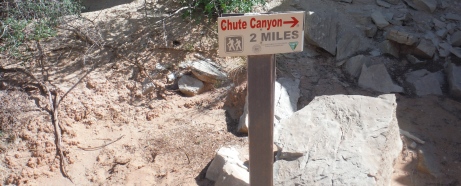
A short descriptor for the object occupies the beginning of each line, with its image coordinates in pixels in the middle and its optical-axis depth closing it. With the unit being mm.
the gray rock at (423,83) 6211
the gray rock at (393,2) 7416
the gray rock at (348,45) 6555
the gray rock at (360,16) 7032
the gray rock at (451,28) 7109
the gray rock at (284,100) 5301
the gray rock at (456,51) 6777
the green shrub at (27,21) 5488
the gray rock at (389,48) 6738
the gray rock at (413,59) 6684
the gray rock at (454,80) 6152
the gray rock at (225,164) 4499
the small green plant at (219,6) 5750
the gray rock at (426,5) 7359
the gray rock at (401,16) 7074
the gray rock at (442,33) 7012
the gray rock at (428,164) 4777
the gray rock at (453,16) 7297
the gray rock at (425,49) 6684
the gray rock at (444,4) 7527
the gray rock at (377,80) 6137
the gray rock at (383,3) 7340
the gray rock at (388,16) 7059
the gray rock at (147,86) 5723
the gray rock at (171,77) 5828
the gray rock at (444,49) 6793
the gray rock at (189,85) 5746
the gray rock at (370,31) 6859
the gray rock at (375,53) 6676
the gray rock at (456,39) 6938
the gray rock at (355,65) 6363
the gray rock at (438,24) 7148
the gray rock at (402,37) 6699
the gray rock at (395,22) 7023
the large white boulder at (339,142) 3969
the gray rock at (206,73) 5770
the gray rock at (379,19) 6941
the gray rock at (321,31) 6539
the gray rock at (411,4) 7410
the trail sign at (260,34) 2916
